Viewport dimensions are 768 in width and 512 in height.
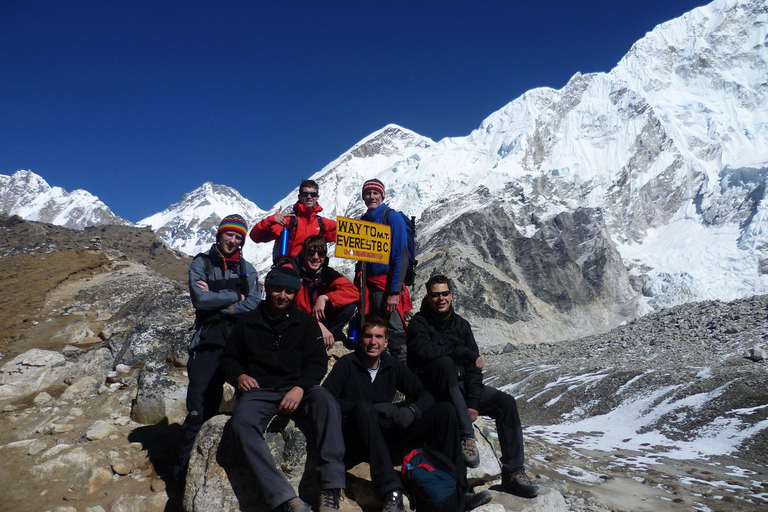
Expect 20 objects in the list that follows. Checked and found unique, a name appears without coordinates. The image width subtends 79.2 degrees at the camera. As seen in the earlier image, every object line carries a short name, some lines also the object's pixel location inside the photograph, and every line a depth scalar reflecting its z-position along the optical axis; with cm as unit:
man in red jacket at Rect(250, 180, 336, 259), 578
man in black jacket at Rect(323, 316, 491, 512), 391
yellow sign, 573
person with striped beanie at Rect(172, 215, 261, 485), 464
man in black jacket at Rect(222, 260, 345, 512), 375
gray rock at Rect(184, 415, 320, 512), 399
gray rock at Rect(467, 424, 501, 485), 488
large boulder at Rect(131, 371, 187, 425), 630
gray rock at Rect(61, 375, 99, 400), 731
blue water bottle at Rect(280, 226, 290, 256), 569
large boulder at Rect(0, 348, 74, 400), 788
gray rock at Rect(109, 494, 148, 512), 436
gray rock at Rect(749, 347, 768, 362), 1444
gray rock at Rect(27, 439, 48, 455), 534
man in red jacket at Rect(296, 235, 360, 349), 542
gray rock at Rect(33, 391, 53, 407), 720
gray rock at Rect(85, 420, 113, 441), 563
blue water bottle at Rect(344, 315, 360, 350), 593
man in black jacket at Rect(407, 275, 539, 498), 460
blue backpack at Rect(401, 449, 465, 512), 392
